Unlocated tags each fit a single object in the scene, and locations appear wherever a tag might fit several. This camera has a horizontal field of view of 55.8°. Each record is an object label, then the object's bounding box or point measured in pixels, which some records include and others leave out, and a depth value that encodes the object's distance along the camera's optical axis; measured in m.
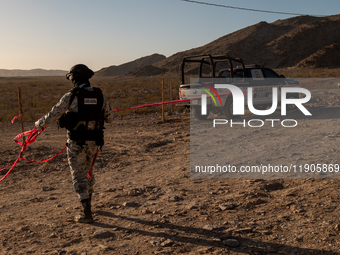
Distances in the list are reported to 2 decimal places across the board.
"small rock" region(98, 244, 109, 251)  3.23
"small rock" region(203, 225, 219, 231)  3.59
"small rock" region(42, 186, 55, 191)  5.40
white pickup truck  10.19
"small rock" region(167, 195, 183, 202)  4.51
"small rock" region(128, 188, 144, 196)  4.83
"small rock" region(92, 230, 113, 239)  3.52
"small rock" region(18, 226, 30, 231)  3.76
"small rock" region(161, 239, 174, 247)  3.28
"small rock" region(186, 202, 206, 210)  4.18
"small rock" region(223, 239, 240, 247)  3.21
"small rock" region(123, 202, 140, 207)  4.42
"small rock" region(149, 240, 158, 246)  3.30
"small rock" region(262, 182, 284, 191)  4.73
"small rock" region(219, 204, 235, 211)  4.07
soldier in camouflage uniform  3.74
